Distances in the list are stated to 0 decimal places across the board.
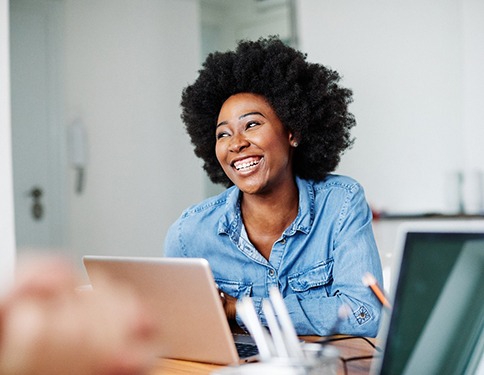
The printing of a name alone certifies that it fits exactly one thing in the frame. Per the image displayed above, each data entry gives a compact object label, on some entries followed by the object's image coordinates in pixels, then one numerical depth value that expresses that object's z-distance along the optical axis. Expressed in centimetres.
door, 336
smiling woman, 153
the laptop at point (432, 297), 62
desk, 97
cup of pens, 67
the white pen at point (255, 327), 69
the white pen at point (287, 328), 69
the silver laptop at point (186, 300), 93
